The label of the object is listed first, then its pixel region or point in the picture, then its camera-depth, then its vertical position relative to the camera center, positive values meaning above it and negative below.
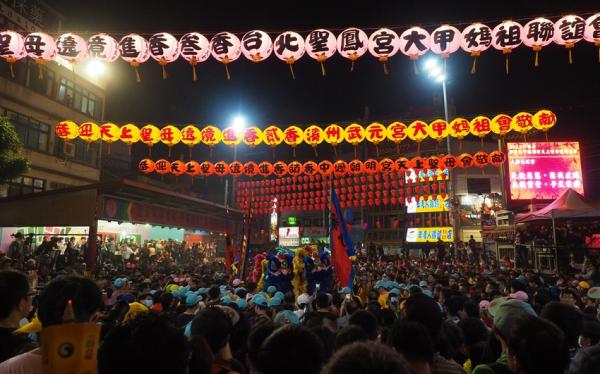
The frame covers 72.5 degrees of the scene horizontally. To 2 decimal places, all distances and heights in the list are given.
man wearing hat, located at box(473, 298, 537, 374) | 3.27 -0.61
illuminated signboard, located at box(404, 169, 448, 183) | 29.81 +5.06
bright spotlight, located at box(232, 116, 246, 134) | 30.00 +8.95
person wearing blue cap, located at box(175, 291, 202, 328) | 6.79 -1.01
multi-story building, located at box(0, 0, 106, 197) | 21.34 +7.64
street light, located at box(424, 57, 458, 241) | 23.83 +10.27
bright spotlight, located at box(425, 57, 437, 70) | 24.47 +10.71
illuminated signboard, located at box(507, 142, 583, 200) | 22.45 +3.97
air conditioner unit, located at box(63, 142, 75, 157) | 24.77 +5.66
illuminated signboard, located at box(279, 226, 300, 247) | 48.38 +0.75
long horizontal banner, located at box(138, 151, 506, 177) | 20.34 +4.05
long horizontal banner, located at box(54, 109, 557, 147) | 16.23 +4.54
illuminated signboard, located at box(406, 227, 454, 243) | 34.38 +0.71
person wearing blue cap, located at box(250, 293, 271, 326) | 6.75 -1.06
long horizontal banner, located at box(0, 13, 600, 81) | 11.34 +5.68
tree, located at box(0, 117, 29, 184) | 14.37 +3.10
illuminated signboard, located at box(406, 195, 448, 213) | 35.03 +3.22
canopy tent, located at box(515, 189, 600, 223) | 14.31 +1.20
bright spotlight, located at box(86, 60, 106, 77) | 26.99 +11.59
